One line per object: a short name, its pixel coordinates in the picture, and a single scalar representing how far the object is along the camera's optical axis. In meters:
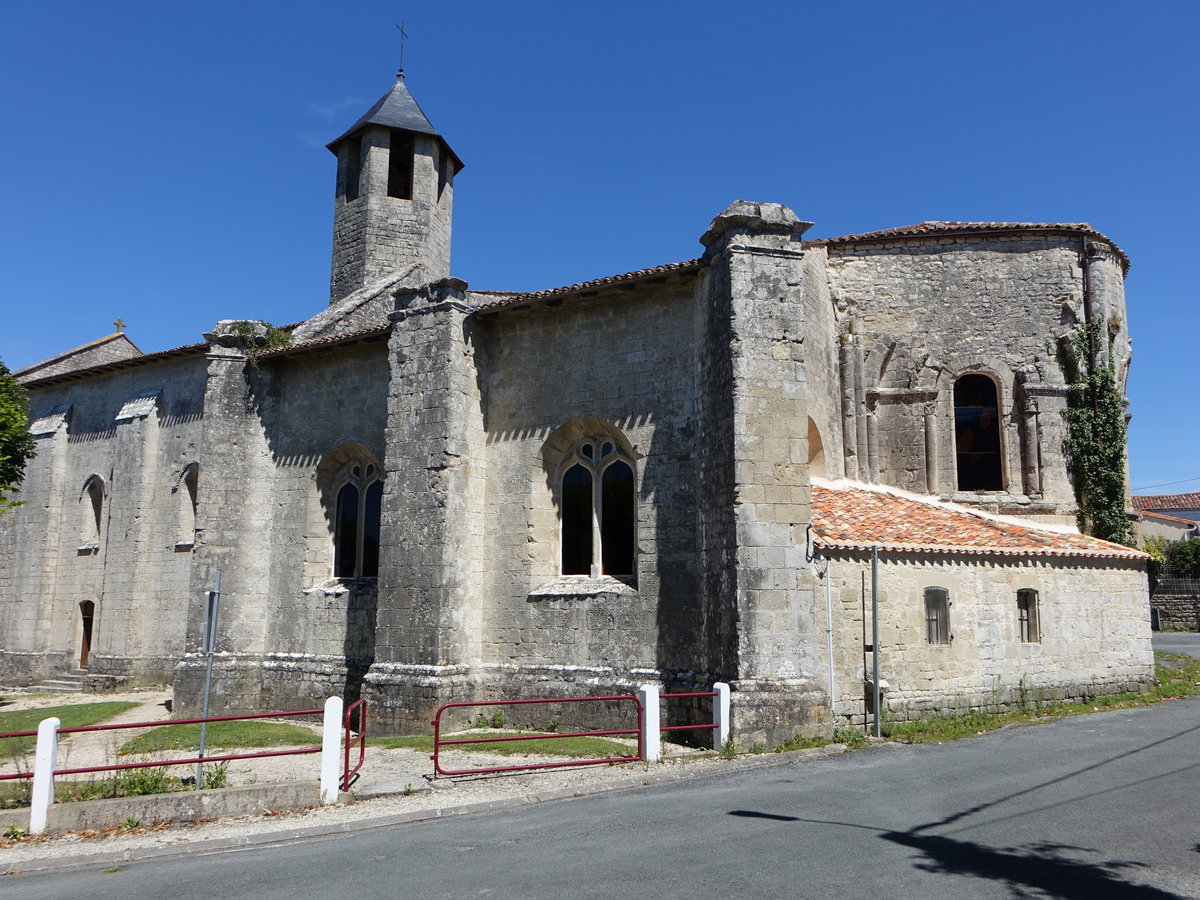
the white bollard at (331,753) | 8.45
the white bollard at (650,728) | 9.95
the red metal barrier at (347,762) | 8.88
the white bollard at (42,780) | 7.64
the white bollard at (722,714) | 10.34
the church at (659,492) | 11.60
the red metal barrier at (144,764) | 7.49
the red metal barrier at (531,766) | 9.18
